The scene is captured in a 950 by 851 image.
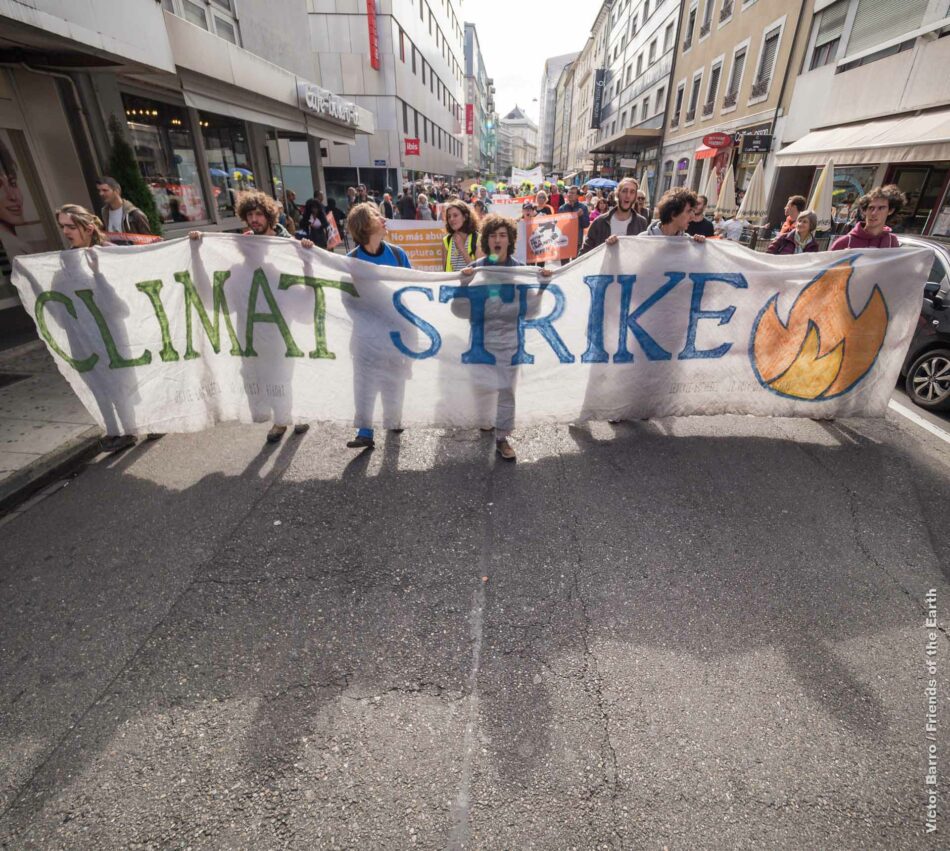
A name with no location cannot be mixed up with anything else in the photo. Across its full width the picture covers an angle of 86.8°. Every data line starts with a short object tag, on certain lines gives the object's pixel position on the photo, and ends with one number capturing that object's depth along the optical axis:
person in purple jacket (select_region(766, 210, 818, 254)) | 5.93
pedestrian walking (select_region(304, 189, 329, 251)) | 10.90
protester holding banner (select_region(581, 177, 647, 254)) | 5.43
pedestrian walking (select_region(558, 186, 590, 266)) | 10.77
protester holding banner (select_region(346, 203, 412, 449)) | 3.88
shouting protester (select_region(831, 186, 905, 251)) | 4.39
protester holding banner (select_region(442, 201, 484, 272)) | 4.91
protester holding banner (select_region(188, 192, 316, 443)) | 4.07
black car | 4.96
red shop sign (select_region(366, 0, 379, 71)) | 28.52
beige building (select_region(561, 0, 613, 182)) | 54.87
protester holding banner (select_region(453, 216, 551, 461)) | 3.88
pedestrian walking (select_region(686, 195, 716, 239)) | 5.82
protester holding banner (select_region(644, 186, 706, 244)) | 4.04
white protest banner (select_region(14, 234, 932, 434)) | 3.85
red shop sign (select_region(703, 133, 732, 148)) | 18.23
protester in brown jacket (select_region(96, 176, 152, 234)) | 5.85
